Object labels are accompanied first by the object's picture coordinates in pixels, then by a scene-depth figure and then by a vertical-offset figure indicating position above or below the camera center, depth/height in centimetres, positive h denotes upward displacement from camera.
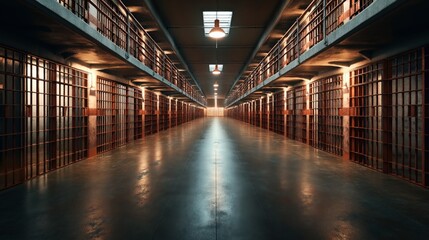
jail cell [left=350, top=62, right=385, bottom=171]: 677 +3
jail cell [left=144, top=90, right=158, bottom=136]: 1602 +24
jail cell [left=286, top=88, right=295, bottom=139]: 1397 +18
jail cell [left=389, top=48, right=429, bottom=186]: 518 +2
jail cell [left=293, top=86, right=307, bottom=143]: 1233 +6
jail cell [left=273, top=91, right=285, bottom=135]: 1647 +33
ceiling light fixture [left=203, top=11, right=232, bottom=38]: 1245 +545
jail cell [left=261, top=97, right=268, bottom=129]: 2183 +31
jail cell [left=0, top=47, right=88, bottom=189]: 518 +1
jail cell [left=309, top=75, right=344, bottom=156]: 896 +5
